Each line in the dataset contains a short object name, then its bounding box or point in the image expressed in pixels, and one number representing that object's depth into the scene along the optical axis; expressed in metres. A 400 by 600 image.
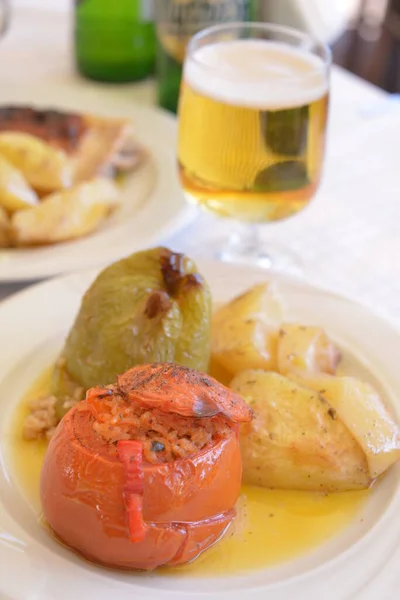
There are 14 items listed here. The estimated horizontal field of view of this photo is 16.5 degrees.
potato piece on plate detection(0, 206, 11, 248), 0.61
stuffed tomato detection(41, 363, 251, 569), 0.44
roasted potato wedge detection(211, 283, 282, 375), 0.52
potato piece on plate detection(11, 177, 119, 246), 0.61
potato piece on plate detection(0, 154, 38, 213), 0.63
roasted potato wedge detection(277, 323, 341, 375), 0.52
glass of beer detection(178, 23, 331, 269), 0.58
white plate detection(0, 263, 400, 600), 0.43
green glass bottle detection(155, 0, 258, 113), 0.72
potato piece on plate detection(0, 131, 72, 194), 0.66
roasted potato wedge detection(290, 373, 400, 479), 0.48
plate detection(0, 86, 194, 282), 0.59
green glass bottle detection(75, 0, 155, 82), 0.81
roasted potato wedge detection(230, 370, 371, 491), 0.48
